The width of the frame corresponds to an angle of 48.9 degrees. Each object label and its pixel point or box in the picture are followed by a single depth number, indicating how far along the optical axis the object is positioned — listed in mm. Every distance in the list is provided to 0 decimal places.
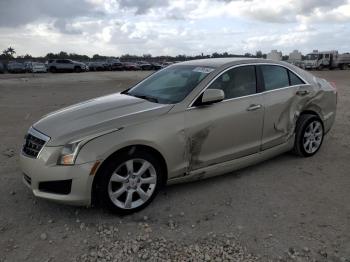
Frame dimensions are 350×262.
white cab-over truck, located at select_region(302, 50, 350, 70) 46125
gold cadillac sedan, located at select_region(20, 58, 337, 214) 3842
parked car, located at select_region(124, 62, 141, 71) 53831
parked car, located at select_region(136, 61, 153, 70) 55031
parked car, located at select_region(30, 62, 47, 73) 43562
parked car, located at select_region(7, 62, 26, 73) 44397
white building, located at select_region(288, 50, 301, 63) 53922
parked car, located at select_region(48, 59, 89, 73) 44750
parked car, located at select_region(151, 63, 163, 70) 56281
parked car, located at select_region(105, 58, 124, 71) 53531
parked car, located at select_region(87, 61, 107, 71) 51906
